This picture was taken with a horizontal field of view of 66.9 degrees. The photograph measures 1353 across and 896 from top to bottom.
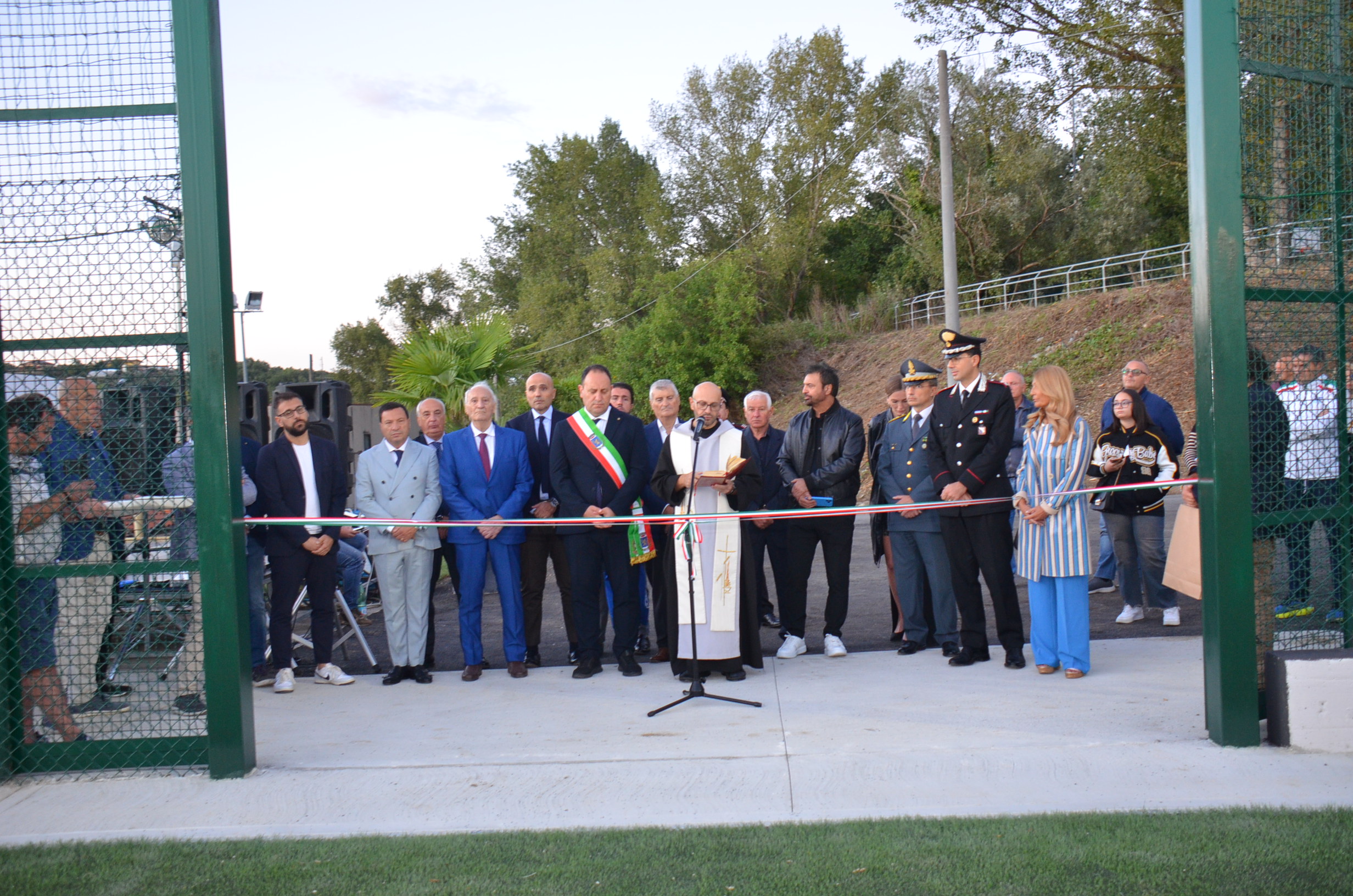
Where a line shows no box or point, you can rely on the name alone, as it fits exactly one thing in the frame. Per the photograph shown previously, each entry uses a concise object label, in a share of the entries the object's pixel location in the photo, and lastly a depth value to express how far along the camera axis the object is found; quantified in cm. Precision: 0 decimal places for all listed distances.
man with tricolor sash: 703
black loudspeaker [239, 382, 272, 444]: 1312
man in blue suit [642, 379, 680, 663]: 716
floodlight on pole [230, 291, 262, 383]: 2170
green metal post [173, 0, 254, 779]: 483
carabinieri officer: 661
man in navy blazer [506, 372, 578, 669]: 741
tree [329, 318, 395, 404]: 6456
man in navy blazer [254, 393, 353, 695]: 690
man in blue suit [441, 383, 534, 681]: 704
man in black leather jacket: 727
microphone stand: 605
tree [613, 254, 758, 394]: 3528
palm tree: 1666
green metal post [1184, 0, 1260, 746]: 475
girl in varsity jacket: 778
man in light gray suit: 699
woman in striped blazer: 622
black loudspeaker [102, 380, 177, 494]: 496
